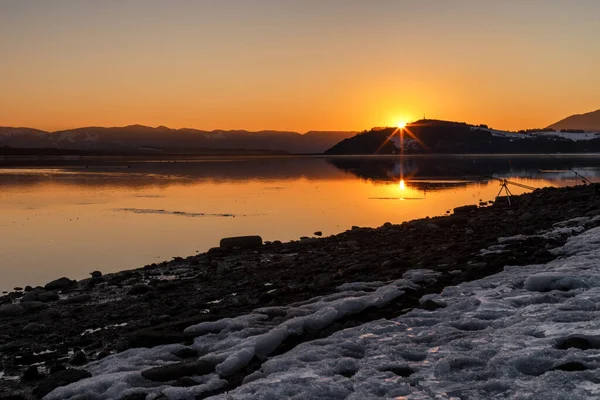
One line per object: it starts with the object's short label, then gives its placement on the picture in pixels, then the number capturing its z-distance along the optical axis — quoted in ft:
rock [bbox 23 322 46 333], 40.45
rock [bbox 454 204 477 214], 104.75
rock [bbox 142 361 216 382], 25.70
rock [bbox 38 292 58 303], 50.80
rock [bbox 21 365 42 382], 29.86
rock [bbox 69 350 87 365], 32.60
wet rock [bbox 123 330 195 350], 32.01
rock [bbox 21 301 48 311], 47.24
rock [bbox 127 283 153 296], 51.58
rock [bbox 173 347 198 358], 29.66
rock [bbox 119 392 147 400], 23.43
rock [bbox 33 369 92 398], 26.40
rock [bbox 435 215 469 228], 79.51
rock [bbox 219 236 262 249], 77.46
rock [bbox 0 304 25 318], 45.78
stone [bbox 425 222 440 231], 77.01
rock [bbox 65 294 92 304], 49.59
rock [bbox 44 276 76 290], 56.39
